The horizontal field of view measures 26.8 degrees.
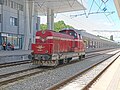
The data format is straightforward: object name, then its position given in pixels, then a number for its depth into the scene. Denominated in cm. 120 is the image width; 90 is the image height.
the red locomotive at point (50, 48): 1872
